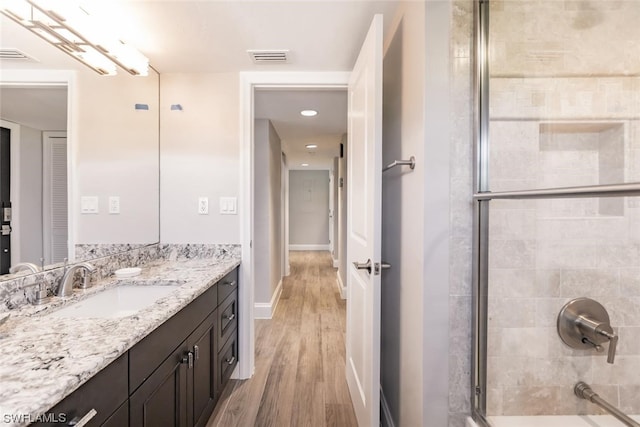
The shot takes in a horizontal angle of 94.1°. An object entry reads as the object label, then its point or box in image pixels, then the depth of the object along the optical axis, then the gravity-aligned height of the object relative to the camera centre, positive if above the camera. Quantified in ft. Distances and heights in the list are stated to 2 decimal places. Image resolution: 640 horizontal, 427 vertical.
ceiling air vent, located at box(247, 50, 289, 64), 6.05 +3.31
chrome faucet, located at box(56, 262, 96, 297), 4.21 -0.94
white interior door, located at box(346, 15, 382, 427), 4.38 -0.18
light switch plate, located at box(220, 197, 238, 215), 7.01 +0.22
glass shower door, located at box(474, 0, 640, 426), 3.55 +0.08
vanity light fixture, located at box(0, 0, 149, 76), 3.89 +2.70
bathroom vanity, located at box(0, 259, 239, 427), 2.10 -1.31
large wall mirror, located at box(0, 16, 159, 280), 3.80 +0.91
